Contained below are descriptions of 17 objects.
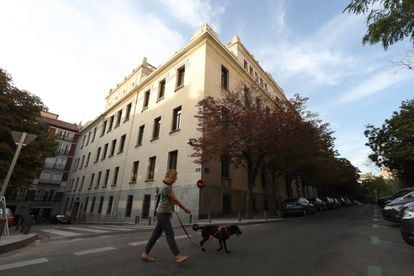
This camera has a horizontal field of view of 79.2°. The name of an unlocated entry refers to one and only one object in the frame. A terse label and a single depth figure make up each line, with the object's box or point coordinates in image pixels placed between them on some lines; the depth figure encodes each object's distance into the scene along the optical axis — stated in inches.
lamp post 303.1
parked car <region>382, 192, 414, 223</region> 385.4
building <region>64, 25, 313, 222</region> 727.1
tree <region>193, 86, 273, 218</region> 592.4
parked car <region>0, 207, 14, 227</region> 518.5
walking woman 186.2
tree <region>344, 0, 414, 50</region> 257.8
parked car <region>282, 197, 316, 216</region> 758.5
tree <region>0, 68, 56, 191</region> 685.9
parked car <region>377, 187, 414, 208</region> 526.6
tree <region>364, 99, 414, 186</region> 965.2
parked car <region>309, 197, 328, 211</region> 1054.5
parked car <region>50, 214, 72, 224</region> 1196.7
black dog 218.8
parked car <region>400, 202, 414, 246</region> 204.1
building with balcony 1681.0
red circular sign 608.1
